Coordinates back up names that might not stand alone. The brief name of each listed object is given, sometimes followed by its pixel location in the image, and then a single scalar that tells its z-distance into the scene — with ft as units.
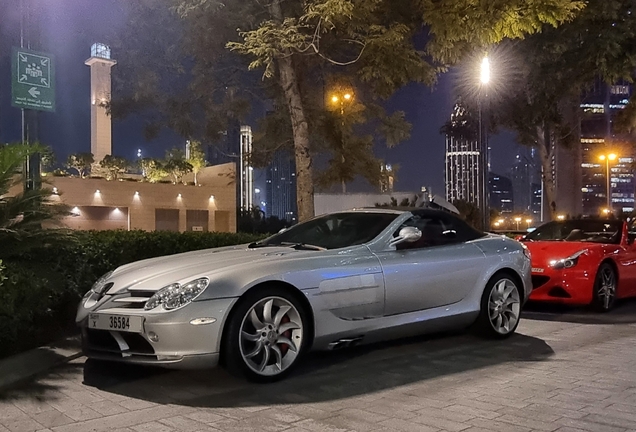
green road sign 23.59
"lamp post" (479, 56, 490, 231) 48.58
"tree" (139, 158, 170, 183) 116.37
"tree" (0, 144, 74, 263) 20.13
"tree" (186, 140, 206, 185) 119.11
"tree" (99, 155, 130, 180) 109.60
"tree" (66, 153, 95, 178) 105.60
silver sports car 15.81
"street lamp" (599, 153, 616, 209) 112.68
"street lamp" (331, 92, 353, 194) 49.24
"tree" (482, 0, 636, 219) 49.26
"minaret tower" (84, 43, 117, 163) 141.69
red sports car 29.43
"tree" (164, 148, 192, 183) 116.58
